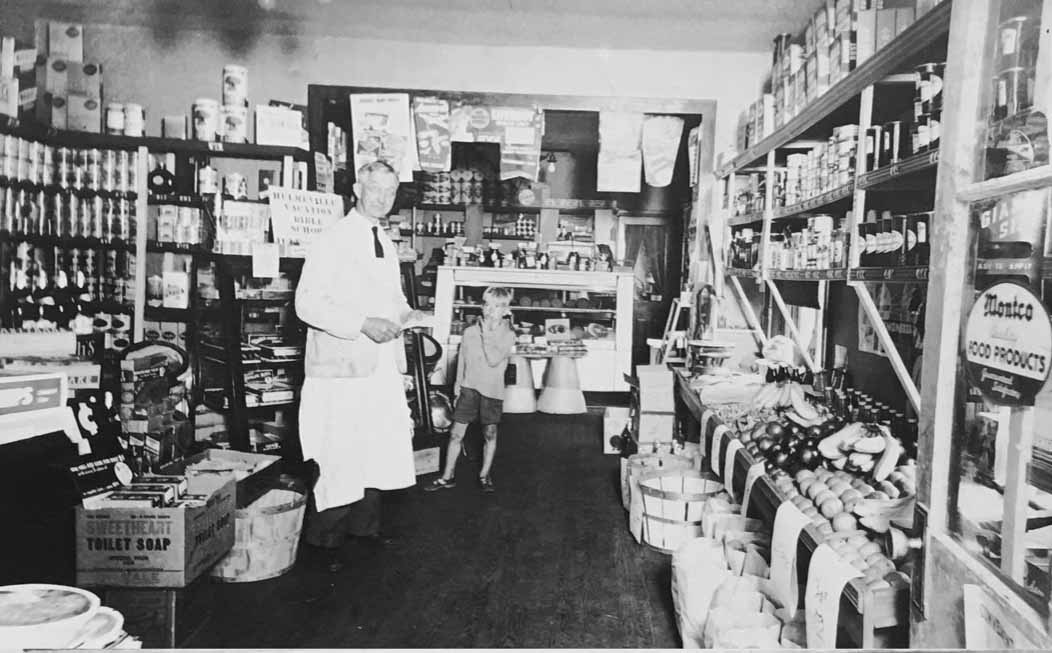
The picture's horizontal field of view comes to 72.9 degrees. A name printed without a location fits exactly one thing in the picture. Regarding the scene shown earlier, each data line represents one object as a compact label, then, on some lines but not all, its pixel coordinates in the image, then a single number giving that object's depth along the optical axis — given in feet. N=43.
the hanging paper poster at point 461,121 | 20.31
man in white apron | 11.95
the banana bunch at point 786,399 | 10.62
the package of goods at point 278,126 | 17.76
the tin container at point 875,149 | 9.30
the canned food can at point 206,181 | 18.48
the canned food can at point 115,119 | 18.04
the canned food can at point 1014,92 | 5.00
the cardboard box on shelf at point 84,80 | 18.16
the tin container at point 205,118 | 17.94
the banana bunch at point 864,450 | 8.11
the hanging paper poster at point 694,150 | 20.99
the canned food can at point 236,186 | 18.34
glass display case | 26.55
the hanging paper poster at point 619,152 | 20.43
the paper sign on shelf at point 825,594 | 5.81
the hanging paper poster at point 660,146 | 20.54
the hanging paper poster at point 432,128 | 20.11
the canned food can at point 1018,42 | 4.90
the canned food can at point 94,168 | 17.87
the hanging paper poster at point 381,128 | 19.88
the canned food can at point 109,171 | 18.01
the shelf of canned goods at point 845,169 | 8.13
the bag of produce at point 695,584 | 8.25
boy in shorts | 16.69
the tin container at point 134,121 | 18.15
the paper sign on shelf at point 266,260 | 16.58
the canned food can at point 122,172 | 18.10
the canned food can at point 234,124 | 17.95
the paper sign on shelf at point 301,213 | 17.15
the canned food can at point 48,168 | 17.38
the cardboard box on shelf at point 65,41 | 18.19
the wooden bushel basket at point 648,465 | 13.52
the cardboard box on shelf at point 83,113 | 17.85
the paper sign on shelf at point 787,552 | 7.02
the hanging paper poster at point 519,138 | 20.38
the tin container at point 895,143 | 8.63
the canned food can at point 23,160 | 16.74
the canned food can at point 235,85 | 17.70
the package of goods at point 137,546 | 8.07
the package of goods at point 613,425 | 19.99
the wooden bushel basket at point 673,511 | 11.97
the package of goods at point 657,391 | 15.71
